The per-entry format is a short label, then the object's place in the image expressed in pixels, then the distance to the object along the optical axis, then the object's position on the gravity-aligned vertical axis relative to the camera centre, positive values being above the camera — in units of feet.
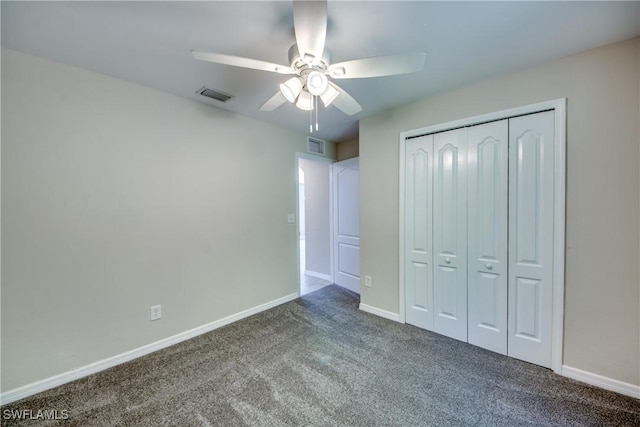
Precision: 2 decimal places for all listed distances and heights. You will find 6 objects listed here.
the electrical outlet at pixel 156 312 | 7.51 -3.11
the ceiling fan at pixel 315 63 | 3.75 +2.59
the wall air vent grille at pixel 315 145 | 12.21 +3.04
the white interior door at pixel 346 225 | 12.43 -0.93
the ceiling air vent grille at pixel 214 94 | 7.54 +3.49
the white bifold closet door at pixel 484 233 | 6.48 -0.82
